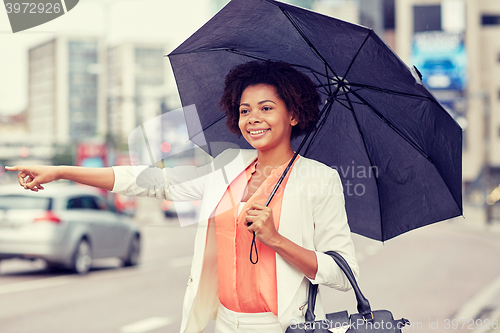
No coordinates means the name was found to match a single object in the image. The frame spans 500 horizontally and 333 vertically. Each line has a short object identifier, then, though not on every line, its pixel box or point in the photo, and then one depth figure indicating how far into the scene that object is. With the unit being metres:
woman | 1.98
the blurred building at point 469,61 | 51.50
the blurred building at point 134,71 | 119.00
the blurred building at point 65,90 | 126.12
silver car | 9.06
